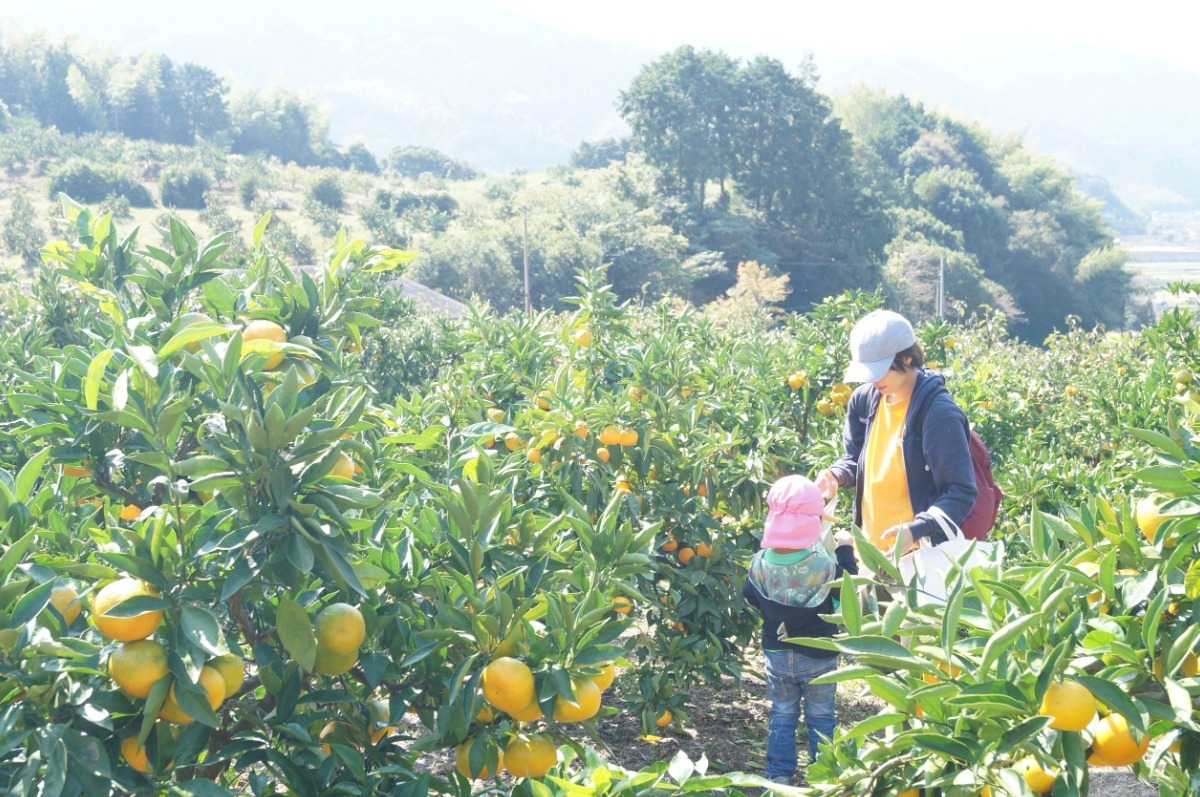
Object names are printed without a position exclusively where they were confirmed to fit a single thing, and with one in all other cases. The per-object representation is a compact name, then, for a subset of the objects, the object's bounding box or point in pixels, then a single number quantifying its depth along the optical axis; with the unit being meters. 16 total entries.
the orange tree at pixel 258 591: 1.27
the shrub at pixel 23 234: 29.03
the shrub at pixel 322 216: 37.41
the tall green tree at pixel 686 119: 40.31
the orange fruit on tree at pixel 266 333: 1.71
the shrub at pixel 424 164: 75.81
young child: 2.77
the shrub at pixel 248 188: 42.59
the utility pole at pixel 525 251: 29.99
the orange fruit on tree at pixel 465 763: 1.47
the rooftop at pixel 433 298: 21.55
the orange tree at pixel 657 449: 3.16
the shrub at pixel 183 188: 40.34
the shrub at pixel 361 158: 67.44
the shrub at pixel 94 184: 38.78
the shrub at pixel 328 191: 44.44
